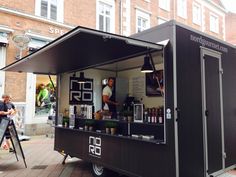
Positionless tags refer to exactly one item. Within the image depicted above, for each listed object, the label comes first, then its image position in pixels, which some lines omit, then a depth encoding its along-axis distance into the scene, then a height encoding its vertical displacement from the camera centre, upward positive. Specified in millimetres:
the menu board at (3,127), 5977 -617
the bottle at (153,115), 4270 -230
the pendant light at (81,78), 6600 +600
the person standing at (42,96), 10977 +225
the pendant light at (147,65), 4281 +617
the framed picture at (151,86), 6239 +393
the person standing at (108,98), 6630 +88
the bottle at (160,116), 4094 -246
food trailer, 3717 -188
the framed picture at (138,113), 4695 -218
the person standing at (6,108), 7143 -204
